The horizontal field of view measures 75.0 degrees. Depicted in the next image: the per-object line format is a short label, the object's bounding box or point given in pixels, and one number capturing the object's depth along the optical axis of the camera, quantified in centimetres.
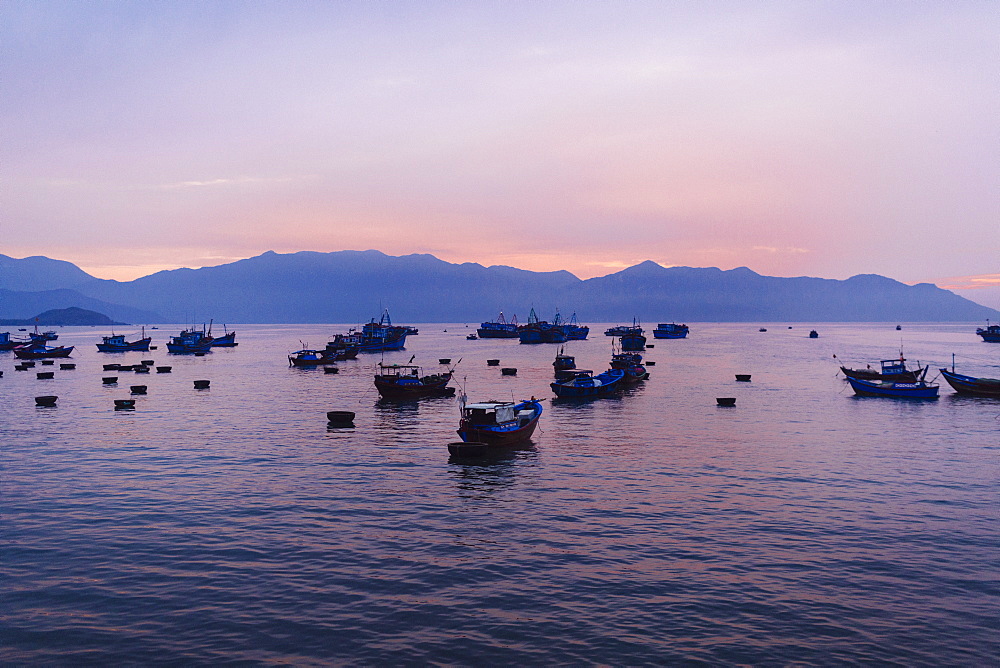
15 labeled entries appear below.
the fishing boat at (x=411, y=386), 7606
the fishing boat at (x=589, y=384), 7925
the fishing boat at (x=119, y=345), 18825
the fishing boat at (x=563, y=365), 10712
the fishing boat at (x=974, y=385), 7819
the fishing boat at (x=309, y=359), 13638
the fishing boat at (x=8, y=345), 19562
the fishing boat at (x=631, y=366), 9626
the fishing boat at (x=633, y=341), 18582
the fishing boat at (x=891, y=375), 8594
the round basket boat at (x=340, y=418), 5812
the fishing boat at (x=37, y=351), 16455
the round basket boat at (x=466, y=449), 4278
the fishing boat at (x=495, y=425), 4616
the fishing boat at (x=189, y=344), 18238
